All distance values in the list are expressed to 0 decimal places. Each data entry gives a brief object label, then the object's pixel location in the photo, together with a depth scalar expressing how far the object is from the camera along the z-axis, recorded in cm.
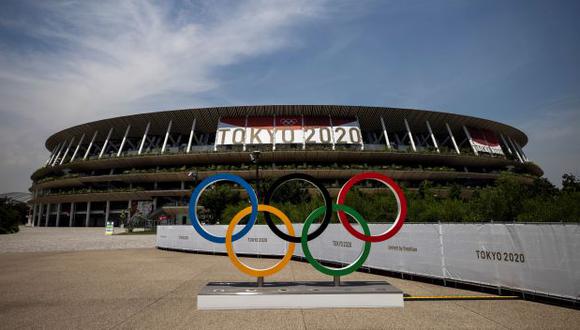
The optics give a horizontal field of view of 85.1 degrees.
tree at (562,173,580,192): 2429
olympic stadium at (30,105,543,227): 4634
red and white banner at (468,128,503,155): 5314
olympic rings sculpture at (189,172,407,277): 784
